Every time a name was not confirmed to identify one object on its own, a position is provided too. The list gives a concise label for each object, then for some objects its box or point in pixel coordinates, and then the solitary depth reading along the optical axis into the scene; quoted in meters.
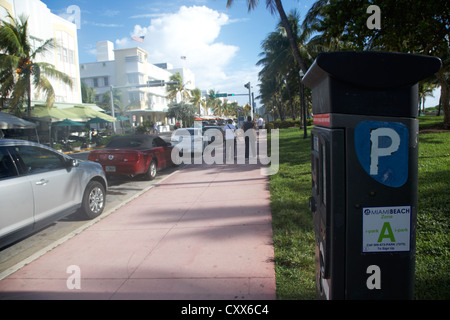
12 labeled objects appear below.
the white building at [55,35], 24.97
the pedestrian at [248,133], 12.33
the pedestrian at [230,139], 13.10
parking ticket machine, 1.81
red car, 9.09
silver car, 4.22
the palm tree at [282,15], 13.42
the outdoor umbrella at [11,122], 17.91
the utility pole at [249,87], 26.86
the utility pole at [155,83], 29.73
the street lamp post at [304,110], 17.12
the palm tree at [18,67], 18.48
